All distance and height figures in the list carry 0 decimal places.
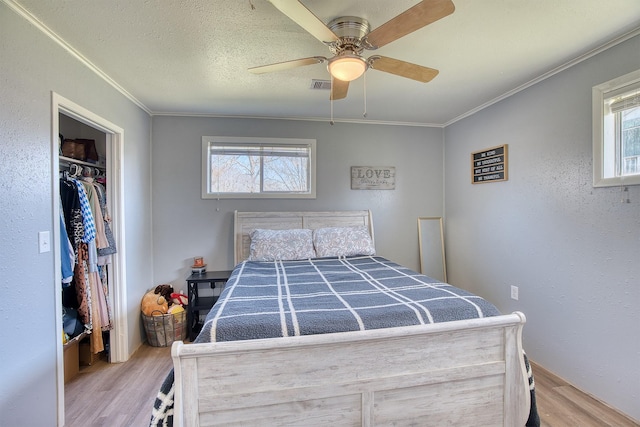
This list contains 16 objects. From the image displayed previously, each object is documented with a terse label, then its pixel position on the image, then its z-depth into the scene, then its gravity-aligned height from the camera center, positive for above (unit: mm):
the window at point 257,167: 3426 +527
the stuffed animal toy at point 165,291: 3105 -831
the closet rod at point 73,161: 2272 +425
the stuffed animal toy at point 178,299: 3065 -902
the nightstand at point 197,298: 2996 -886
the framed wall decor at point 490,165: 2859 +464
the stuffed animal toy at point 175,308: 2945 -963
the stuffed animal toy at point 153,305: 2903 -916
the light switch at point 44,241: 1690 -159
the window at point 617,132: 1875 +515
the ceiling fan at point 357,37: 1279 +873
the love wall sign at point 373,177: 3684 +418
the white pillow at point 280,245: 3002 -349
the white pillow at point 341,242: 3127 -334
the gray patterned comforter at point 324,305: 1368 -514
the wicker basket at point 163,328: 2885 -1134
